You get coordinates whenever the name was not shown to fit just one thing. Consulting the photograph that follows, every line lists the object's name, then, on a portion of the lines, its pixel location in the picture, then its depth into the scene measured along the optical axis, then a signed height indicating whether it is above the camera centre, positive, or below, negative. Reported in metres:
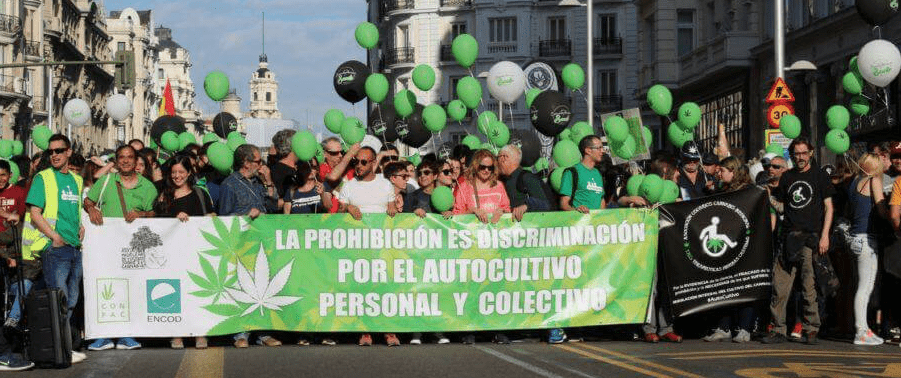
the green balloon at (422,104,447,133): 17.58 +0.77
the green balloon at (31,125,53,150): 24.05 +0.87
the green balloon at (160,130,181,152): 20.28 +0.64
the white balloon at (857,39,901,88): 18.64 +1.39
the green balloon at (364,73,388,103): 18.12 +1.15
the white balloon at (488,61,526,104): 21.09 +1.37
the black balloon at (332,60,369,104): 19.88 +1.36
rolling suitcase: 11.68 -1.00
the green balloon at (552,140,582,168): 15.75 +0.32
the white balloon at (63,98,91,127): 28.05 +1.43
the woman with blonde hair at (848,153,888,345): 13.65 -0.39
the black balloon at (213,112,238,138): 19.80 +0.84
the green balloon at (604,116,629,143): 17.16 +0.61
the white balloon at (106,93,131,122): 28.20 +1.51
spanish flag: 27.97 +1.55
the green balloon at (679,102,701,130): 18.67 +0.81
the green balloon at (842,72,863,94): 19.17 +1.19
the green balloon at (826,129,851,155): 16.97 +0.43
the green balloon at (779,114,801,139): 18.61 +0.66
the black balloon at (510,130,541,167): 19.88 +0.54
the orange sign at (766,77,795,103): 21.30 +1.18
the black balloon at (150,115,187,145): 21.36 +0.89
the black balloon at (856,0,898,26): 19.97 +2.14
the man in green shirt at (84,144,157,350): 13.45 -0.05
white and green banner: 13.51 -0.72
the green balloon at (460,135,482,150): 20.54 +0.60
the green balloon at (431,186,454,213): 13.61 -0.09
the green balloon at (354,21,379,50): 19.78 +1.91
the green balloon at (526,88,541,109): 20.78 +1.21
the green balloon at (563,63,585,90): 21.30 +1.46
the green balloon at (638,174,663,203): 14.00 -0.03
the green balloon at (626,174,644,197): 14.41 +0.01
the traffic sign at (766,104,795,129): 21.36 +0.95
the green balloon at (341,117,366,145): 17.95 +0.66
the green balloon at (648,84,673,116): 19.34 +1.03
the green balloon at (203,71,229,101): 18.95 +1.28
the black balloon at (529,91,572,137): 19.64 +0.88
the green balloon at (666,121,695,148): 19.03 +0.59
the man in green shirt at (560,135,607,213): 14.00 -0.01
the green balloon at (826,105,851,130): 18.02 +0.73
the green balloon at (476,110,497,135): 18.78 +0.80
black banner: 14.00 -0.58
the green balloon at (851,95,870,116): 18.99 +0.89
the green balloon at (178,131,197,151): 20.47 +0.68
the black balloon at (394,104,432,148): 19.66 +0.73
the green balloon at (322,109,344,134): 19.78 +0.86
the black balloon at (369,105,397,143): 19.88 +0.82
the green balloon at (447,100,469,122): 20.09 +0.98
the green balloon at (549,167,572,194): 15.05 +0.08
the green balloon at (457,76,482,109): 19.23 +1.16
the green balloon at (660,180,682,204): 14.20 -0.07
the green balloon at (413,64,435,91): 19.10 +1.32
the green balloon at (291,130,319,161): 14.87 +0.42
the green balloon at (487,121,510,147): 18.50 +0.62
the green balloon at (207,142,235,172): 15.04 +0.33
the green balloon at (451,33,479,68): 19.14 +1.65
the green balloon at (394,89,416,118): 18.64 +1.00
